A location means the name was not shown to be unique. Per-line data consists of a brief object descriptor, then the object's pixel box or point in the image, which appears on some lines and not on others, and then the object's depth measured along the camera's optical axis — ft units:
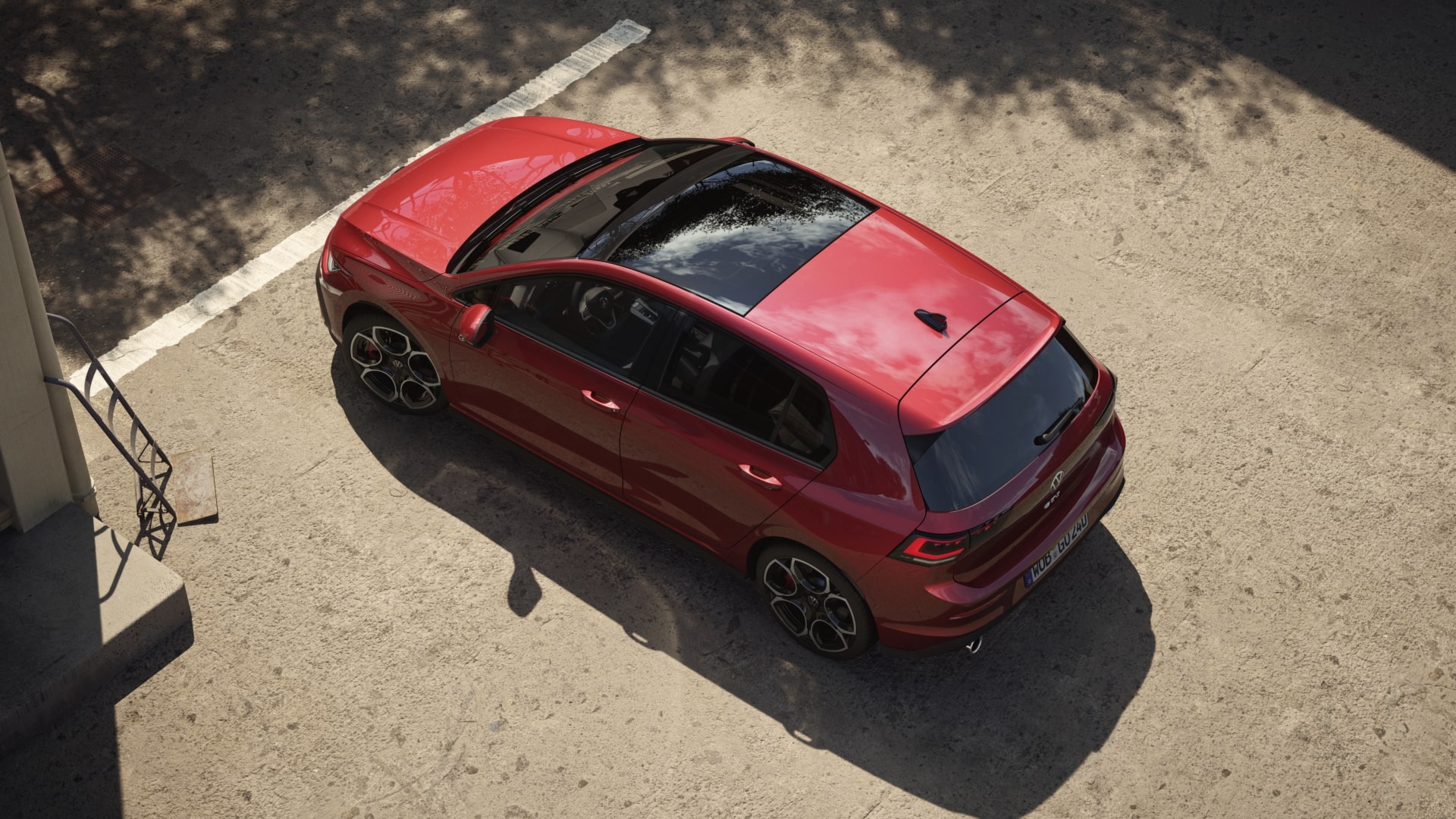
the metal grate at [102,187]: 27.04
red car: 17.80
